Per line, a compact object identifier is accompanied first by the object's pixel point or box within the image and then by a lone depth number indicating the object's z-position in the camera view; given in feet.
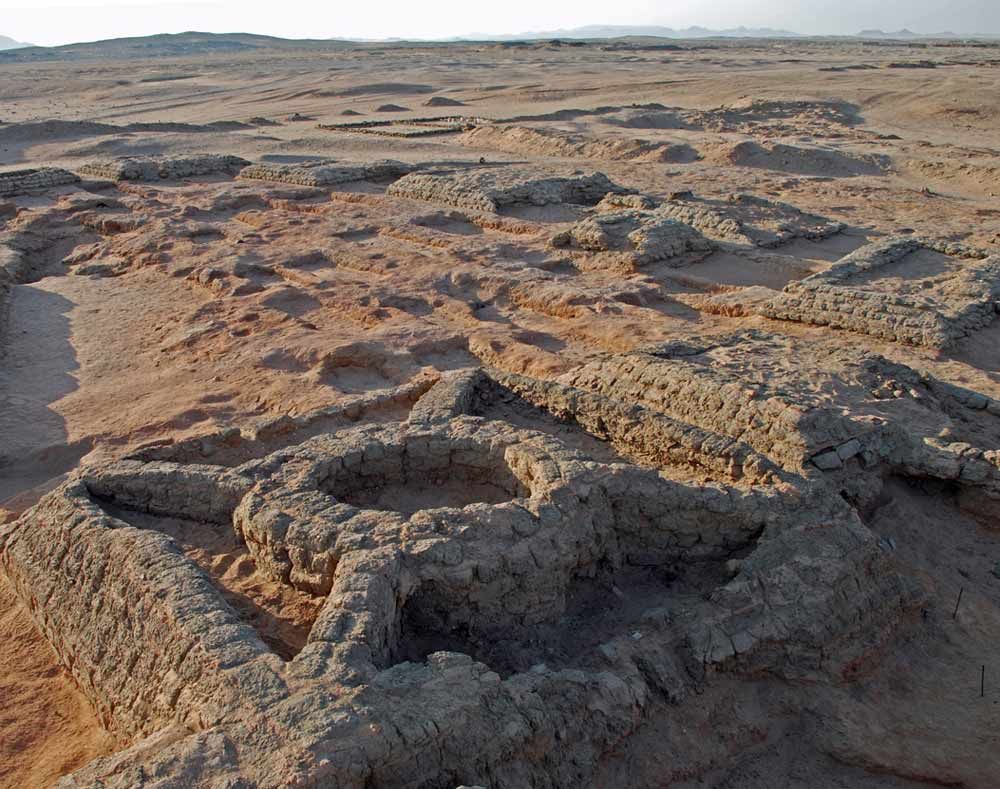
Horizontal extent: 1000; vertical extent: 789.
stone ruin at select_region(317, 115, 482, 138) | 69.51
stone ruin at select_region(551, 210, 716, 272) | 31.94
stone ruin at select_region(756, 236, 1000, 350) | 24.44
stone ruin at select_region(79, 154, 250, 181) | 50.01
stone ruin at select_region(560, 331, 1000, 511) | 16.31
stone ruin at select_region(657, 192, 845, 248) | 34.83
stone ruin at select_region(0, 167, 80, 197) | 47.14
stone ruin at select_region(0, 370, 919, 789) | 9.89
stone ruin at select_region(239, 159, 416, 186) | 46.01
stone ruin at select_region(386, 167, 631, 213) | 40.50
